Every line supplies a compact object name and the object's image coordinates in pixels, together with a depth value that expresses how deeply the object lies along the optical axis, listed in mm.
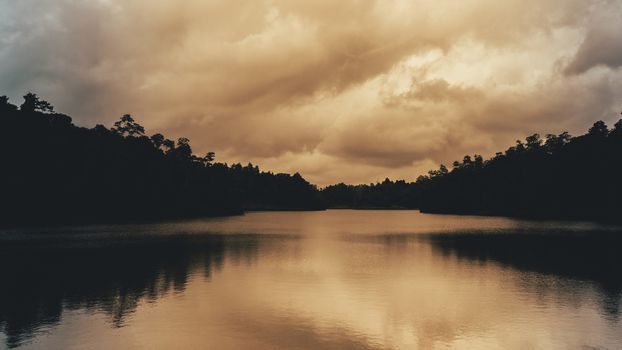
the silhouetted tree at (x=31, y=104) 150700
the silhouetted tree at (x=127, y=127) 193250
